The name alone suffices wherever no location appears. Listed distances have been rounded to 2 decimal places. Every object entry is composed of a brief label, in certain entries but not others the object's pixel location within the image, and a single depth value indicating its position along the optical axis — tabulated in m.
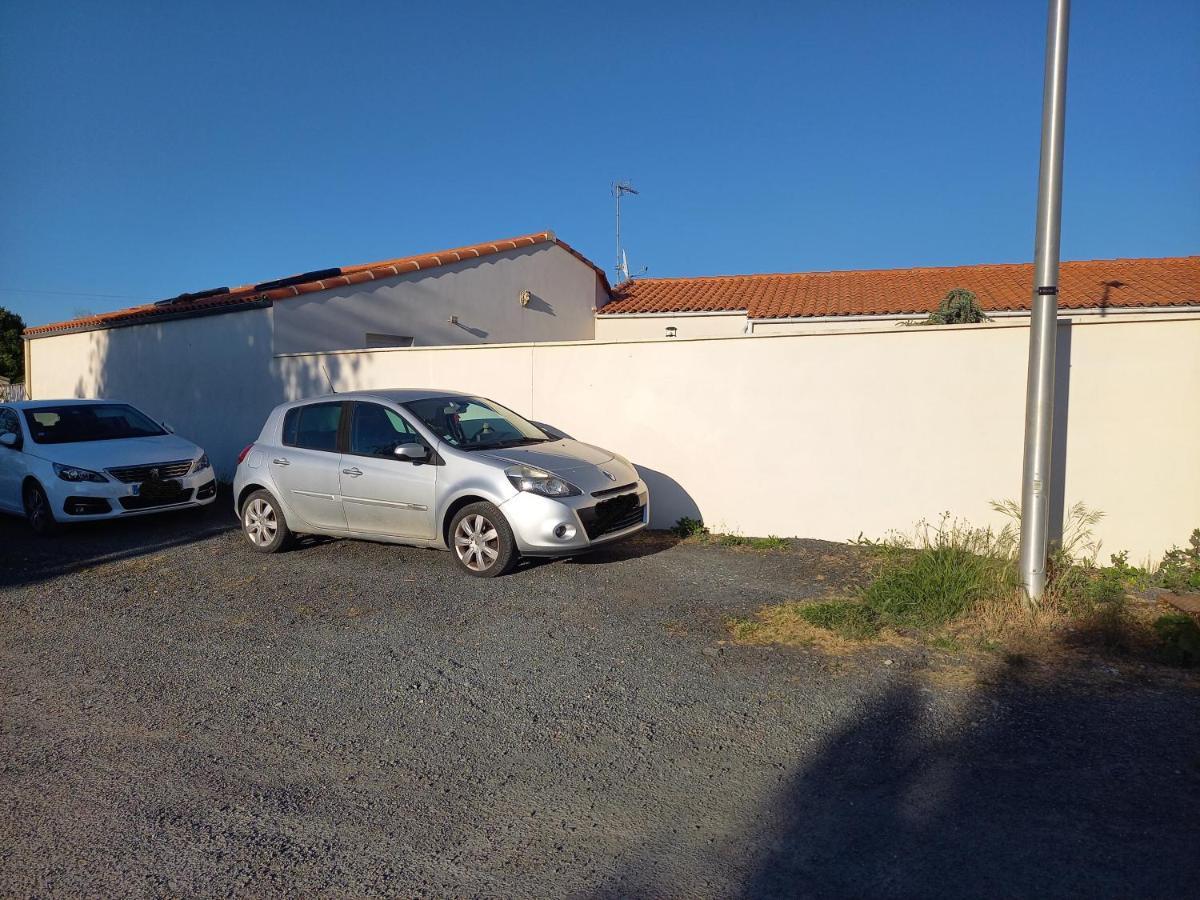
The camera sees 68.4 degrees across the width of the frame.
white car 9.39
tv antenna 24.64
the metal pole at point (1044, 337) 5.77
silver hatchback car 7.05
